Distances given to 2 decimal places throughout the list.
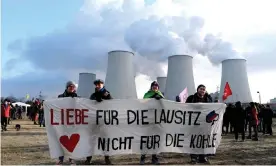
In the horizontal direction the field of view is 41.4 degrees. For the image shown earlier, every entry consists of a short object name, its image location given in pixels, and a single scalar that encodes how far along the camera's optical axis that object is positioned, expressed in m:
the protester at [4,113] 13.40
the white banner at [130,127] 5.88
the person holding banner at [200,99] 6.32
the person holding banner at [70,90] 6.07
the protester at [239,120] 11.07
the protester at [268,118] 14.09
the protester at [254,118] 11.21
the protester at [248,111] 11.61
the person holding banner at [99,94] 6.08
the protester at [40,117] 17.11
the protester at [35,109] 17.85
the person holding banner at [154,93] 6.32
